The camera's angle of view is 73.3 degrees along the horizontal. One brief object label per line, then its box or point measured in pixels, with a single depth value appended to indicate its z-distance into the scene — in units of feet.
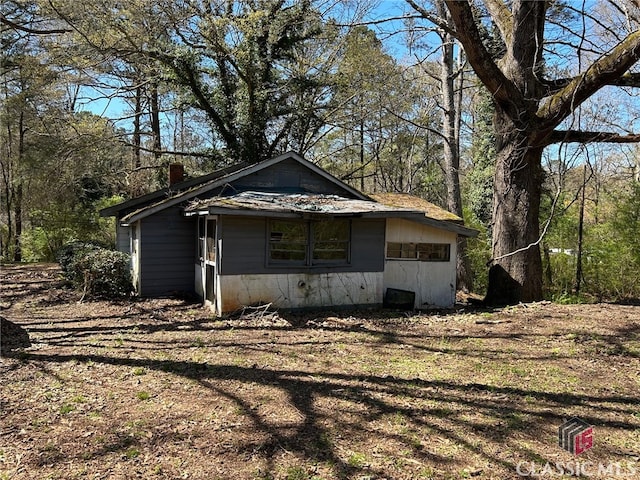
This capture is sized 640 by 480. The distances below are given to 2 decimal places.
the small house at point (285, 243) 30.68
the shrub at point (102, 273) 35.68
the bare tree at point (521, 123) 28.43
